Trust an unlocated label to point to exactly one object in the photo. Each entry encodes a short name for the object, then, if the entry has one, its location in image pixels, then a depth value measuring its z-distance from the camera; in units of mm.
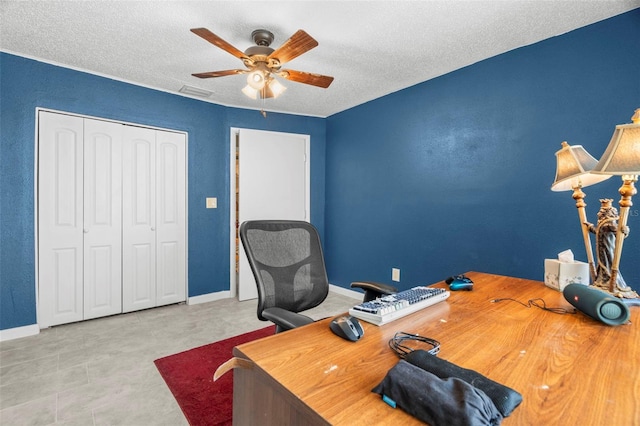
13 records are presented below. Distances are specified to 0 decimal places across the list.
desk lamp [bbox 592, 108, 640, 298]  1139
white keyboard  1082
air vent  3197
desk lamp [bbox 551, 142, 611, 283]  1437
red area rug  1688
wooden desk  629
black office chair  1568
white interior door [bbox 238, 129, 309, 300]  3740
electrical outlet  3279
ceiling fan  1850
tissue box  1484
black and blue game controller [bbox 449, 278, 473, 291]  1561
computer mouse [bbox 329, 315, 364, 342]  941
